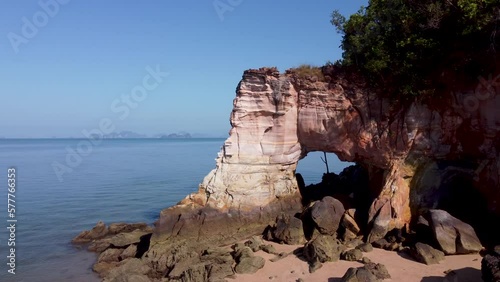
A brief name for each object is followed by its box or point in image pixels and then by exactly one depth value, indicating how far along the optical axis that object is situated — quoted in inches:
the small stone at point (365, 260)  454.4
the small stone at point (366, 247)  487.8
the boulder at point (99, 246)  639.8
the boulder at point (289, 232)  542.0
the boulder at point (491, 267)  339.0
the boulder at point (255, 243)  526.8
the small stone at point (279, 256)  490.2
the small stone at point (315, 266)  451.2
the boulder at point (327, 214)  546.0
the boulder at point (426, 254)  440.9
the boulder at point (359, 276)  397.7
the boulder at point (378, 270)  419.2
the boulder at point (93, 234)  686.1
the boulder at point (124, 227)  718.5
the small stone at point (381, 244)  495.8
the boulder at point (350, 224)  544.4
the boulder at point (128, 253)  580.1
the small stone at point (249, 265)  466.3
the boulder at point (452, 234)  455.5
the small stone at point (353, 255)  467.5
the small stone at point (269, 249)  514.4
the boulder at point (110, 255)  581.3
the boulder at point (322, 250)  466.6
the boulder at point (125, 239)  616.1
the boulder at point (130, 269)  490.9
